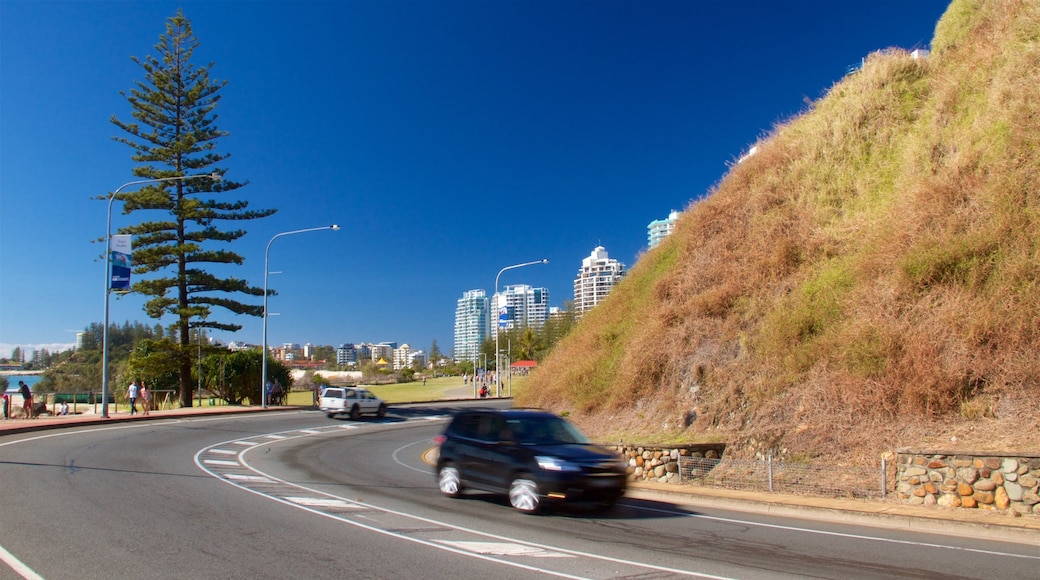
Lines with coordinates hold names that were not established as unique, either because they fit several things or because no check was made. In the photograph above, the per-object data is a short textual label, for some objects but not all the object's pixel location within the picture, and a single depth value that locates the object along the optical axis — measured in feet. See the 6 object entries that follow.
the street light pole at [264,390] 132.83
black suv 35.88
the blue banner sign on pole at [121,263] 97.04
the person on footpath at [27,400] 100.01
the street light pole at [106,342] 96.89
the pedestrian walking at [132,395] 112.98
